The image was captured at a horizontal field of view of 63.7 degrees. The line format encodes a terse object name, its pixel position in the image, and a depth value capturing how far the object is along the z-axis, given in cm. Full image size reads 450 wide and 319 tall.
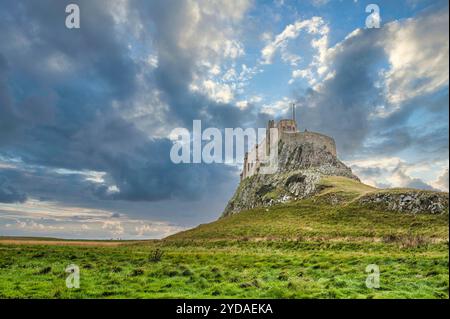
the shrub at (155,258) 3775
